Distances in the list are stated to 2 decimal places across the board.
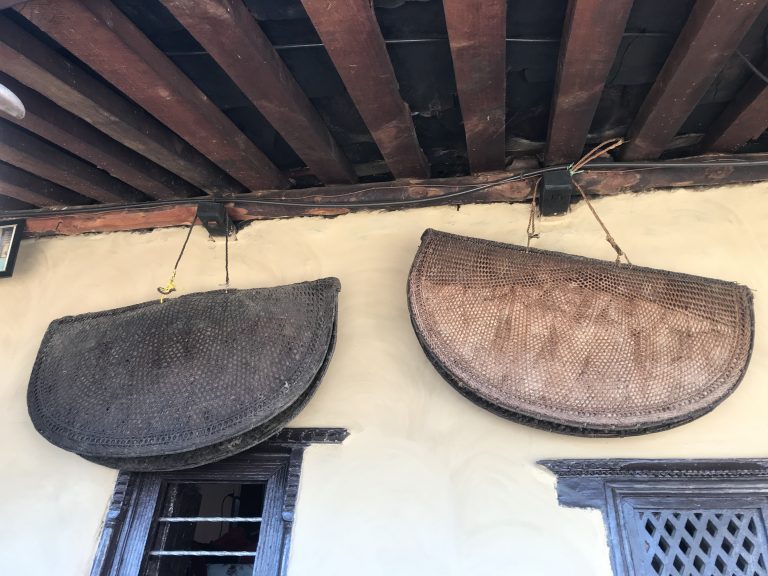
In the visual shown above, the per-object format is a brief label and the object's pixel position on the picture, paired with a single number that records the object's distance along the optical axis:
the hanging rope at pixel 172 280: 1.73
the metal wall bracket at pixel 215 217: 1.88
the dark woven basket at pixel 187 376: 1.51
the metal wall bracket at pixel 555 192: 1.67
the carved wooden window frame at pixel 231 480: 1.52
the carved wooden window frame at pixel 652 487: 1.41
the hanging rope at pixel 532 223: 1.71
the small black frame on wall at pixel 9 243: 1.95
